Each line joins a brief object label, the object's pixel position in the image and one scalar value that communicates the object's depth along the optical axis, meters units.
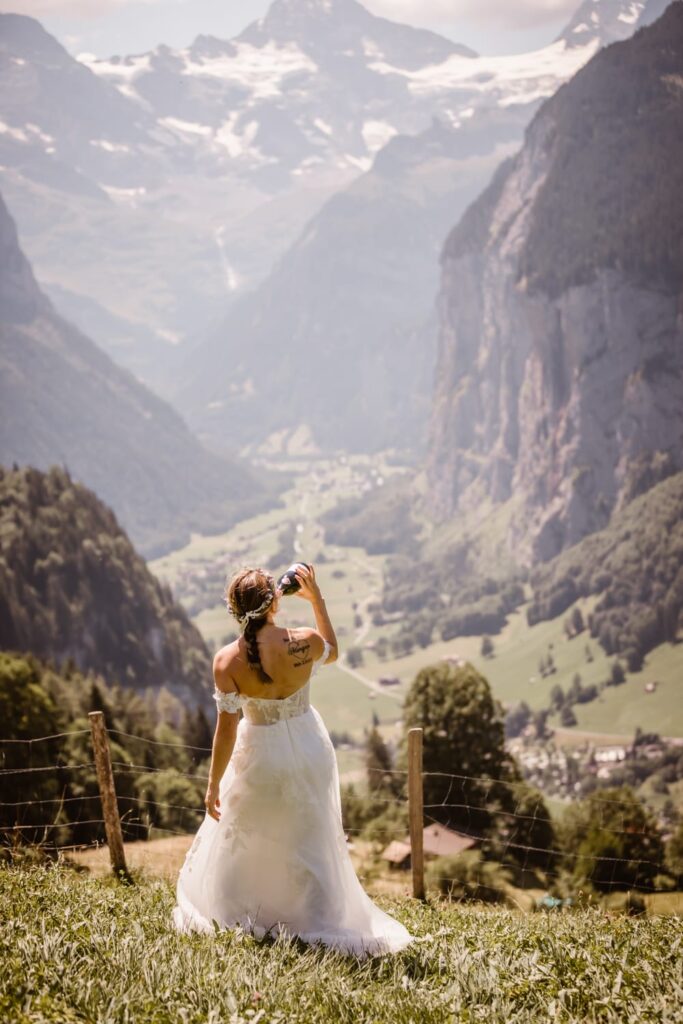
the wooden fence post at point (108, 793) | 13.27
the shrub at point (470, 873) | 30.13
